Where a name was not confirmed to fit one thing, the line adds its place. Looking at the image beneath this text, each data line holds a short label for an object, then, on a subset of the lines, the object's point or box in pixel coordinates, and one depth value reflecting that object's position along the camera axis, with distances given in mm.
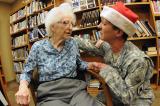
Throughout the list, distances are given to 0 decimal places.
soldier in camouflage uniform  1558
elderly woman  1628
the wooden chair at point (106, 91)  1612
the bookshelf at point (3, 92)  2639
